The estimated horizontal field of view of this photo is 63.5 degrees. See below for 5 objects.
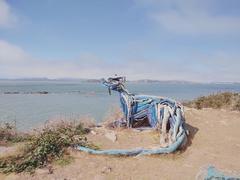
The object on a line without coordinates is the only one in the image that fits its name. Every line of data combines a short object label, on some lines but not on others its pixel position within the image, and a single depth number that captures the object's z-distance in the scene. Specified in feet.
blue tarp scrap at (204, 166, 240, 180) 13.02
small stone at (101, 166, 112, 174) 15.81
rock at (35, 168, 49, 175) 15.44
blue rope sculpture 19.69
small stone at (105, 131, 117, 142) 20.21
